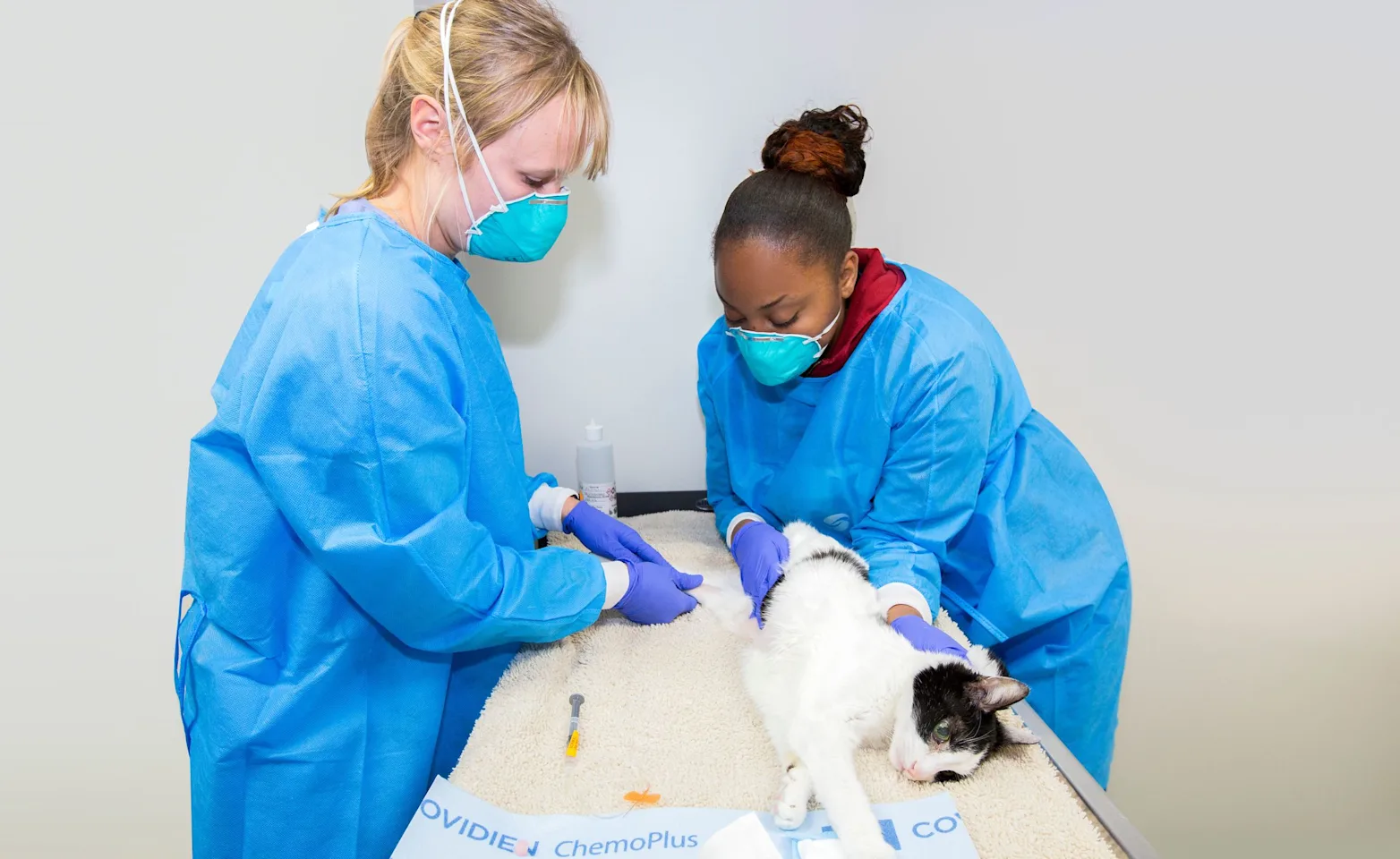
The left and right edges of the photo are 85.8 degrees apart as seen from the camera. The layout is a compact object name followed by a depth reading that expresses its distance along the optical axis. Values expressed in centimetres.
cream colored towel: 98
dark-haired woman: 143
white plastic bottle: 198
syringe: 111
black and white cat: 100
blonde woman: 102
